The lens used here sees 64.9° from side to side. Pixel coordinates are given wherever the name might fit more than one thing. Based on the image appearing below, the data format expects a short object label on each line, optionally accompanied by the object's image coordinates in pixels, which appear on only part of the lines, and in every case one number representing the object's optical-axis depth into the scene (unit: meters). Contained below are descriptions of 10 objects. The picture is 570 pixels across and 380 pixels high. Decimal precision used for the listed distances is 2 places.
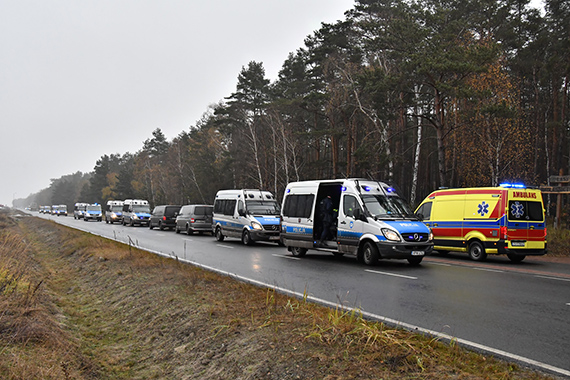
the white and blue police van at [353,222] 12.29
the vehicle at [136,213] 42.28
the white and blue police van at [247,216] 20.11
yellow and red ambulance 13.88
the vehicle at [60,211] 90.75
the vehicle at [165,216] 34.59
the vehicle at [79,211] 62.17
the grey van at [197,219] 28.20
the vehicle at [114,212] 48.94
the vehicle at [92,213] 57.12
